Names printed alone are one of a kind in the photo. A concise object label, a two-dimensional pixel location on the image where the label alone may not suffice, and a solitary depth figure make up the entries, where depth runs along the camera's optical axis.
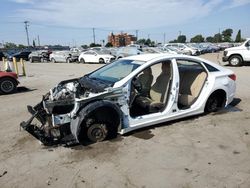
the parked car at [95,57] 18.96
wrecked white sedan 3.31
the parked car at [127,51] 18.77
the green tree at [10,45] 87.21
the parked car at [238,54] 13.25
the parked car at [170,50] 22.27
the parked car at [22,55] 27.87
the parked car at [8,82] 7.45
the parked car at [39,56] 24.62
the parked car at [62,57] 21.89
